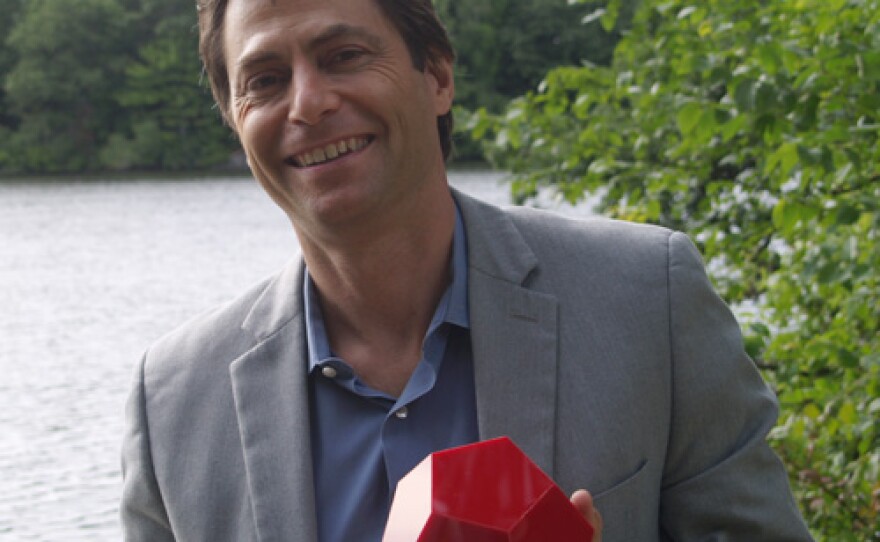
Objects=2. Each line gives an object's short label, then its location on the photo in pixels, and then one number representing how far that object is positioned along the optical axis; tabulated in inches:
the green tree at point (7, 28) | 2674.7
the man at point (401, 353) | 82.1
